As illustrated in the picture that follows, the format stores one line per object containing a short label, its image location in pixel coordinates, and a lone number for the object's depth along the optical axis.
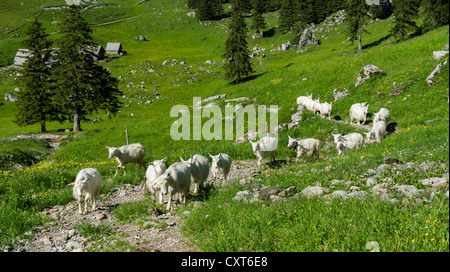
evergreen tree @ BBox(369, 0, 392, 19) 88.12
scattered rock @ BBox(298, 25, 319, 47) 86.00
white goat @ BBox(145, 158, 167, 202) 10.73
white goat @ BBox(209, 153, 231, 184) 13.14
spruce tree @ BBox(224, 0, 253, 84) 51.53
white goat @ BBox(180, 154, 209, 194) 11.30
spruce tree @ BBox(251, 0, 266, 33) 113.44
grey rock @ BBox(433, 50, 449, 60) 21.92
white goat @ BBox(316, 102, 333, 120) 25.21
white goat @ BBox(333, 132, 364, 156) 17.66
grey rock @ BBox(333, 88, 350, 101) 26.58
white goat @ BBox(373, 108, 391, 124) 19.42
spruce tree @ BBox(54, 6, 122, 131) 36.03
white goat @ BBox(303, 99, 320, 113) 26.73
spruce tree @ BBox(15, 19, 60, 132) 39.09
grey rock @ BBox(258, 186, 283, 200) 8.52
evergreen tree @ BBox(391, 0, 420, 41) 48.59
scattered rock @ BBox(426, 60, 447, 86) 19.92
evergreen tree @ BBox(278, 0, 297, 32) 109.94
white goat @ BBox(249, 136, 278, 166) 17.47
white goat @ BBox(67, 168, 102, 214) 9.94
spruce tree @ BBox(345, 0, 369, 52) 55.66
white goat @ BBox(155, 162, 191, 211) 9.22
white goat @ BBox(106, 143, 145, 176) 15.93
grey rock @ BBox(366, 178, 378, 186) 7.78
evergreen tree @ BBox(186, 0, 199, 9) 169.06
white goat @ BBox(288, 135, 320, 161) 17.52
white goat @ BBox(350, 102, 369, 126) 21.55
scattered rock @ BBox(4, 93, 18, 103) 68.78
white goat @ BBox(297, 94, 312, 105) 29.01
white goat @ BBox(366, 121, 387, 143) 17.89
